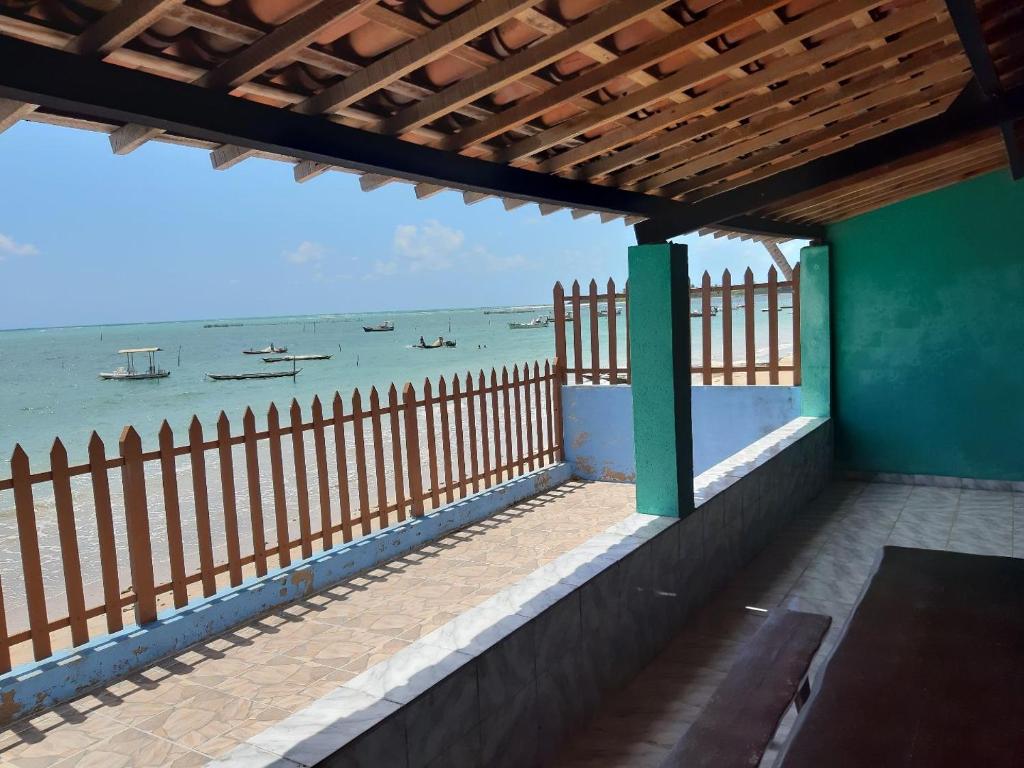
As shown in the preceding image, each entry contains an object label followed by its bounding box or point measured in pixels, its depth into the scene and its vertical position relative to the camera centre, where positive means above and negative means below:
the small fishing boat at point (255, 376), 46.66 -2.33
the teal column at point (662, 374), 3.97 -0.31
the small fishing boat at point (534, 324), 106.29 +0.11
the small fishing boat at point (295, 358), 60.67 -1.79
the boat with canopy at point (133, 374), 49.03 -1.94
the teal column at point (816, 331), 7.23 -0.20
